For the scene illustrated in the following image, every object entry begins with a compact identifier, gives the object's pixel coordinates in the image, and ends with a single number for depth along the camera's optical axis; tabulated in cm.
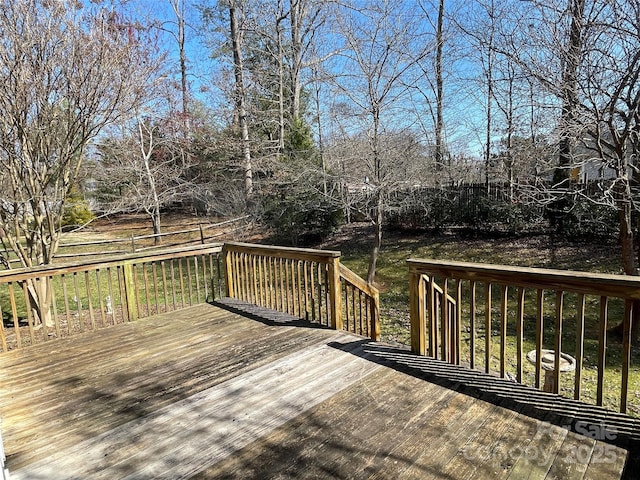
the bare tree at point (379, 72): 806
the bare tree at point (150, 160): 1392
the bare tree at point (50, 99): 484
